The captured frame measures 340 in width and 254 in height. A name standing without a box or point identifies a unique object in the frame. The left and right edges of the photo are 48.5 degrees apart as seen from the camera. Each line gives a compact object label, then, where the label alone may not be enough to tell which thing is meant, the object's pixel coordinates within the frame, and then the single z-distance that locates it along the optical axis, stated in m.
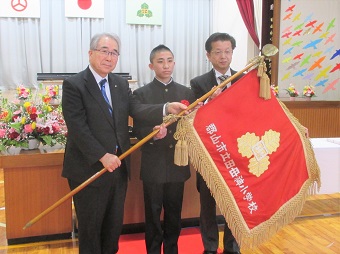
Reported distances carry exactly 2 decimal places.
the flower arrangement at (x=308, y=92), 5.21
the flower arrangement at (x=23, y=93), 3.36
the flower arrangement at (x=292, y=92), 5.17
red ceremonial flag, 2.01
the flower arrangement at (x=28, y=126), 2.69
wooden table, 2.65
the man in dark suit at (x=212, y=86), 2.29
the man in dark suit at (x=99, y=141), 1.82
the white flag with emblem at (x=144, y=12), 6.71
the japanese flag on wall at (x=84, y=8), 6.40
